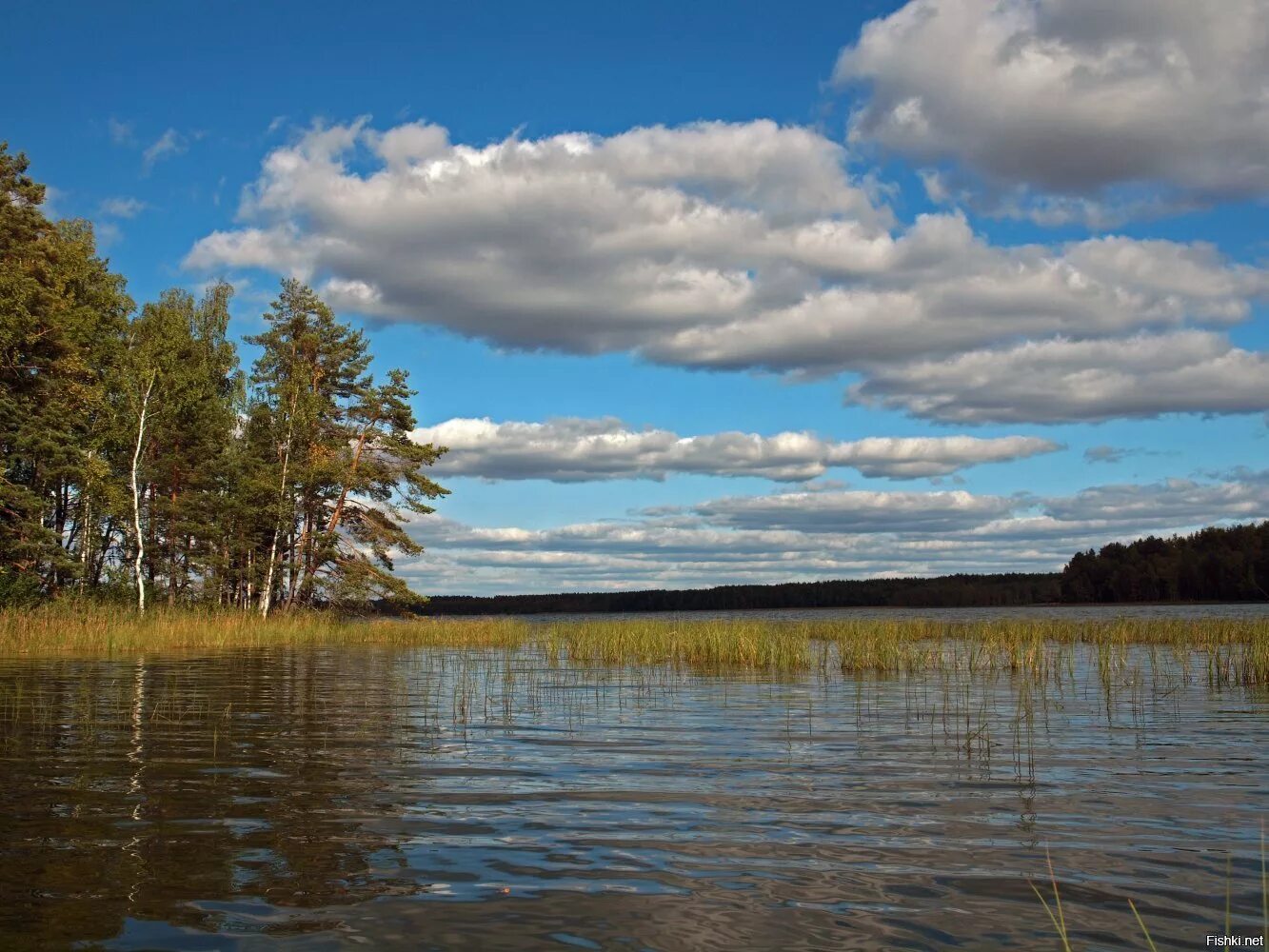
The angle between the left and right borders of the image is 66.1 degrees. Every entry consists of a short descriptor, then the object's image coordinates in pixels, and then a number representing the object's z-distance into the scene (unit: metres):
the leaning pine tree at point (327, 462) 39.38
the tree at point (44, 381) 28.84
